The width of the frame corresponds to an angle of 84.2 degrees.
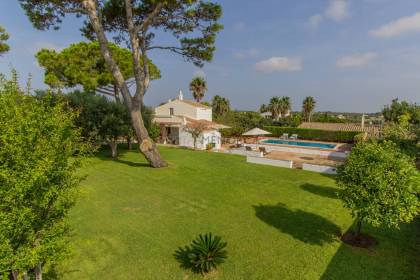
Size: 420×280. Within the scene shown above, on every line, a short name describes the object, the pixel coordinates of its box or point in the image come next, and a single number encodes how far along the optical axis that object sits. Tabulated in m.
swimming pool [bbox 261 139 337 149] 35.52
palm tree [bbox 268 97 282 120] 61.05
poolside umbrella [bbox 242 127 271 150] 30.36
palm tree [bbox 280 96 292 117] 61.34
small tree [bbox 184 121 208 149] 27.28
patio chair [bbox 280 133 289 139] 40.19
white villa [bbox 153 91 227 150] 30.45
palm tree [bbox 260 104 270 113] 73.78
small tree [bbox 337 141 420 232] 6.92
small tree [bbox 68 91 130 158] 19.52
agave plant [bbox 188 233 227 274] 6.78
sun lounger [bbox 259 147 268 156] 25.18
